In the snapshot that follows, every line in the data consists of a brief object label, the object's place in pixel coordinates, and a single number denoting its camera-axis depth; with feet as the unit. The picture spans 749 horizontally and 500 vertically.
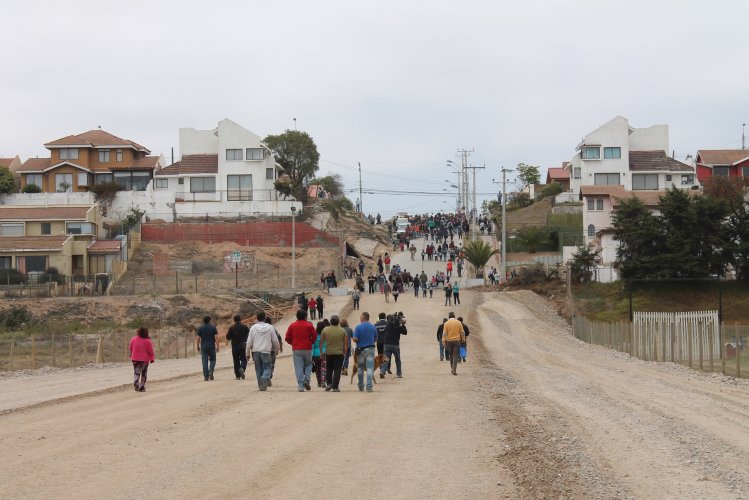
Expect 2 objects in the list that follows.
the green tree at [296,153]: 344.08
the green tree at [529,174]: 421.18
